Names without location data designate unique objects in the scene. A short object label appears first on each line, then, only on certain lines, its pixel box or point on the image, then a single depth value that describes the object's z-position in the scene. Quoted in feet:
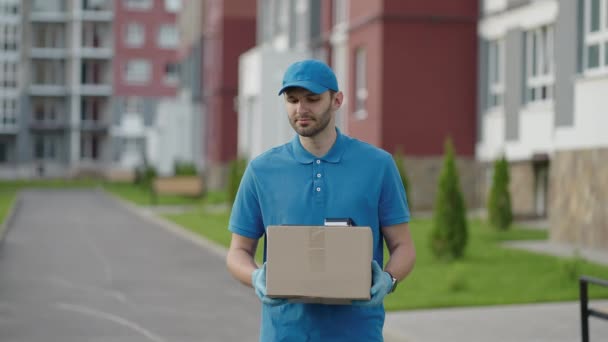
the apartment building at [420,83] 93.04
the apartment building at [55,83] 269.03
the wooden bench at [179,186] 122.11
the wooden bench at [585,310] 26.16
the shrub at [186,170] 158.20
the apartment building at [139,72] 270.67
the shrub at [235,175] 100.73
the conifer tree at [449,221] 53.83
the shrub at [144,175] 167.43
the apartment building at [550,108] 60.29
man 13.11
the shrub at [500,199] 66.49
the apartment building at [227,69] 164.04
